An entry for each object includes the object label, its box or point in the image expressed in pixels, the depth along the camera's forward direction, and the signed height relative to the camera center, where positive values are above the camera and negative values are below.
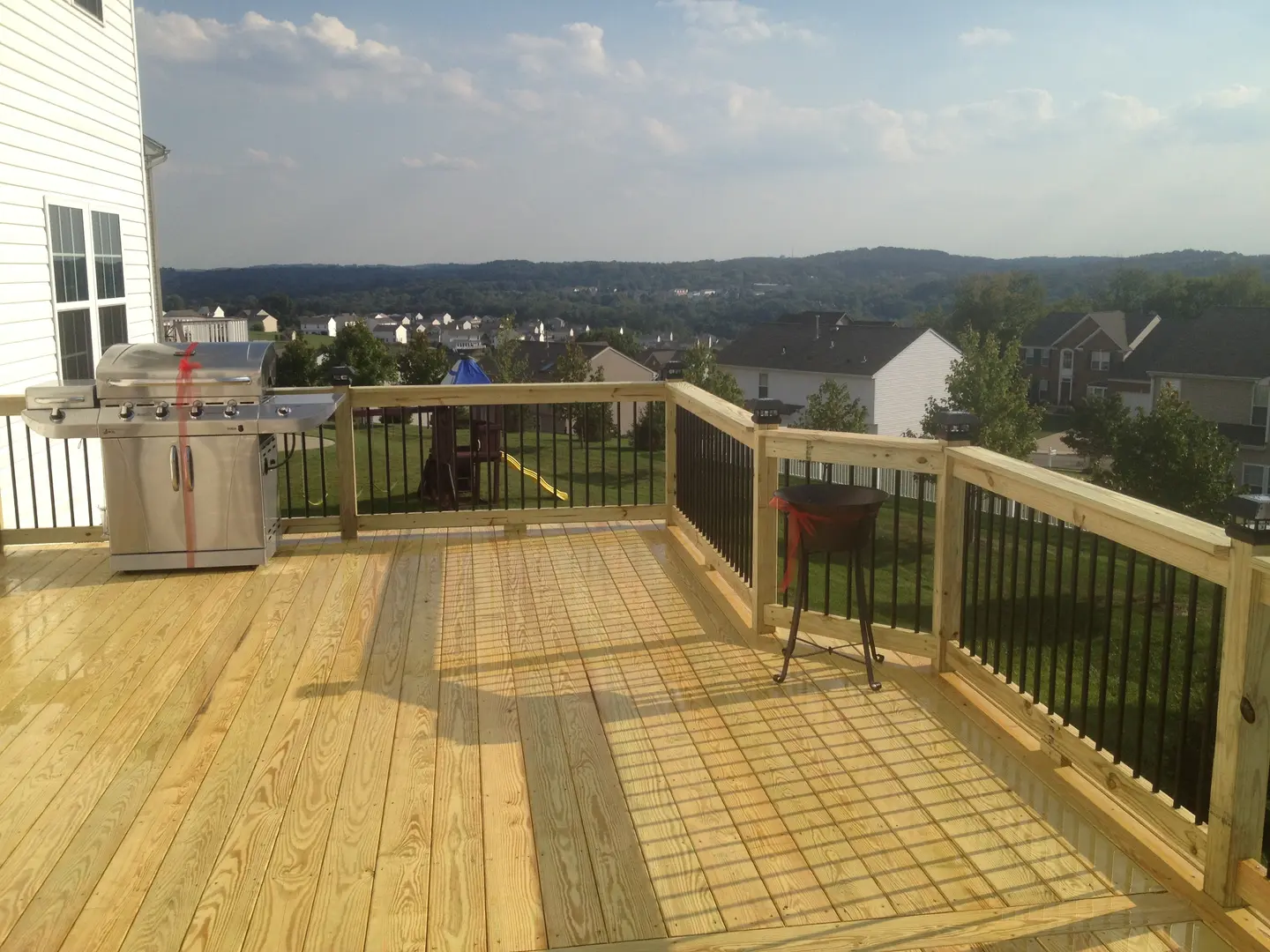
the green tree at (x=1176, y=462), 23.44 -3.61
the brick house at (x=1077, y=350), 45.84 -2.32
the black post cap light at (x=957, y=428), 3.77 -0.45
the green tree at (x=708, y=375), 31.06 -2.31
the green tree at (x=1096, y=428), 28.33 -3.58
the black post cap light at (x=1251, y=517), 2.29 -0.46
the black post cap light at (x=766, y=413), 4.54 -0.48
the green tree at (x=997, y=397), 28.00 -2.65
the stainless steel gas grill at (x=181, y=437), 5.49 -0.70
